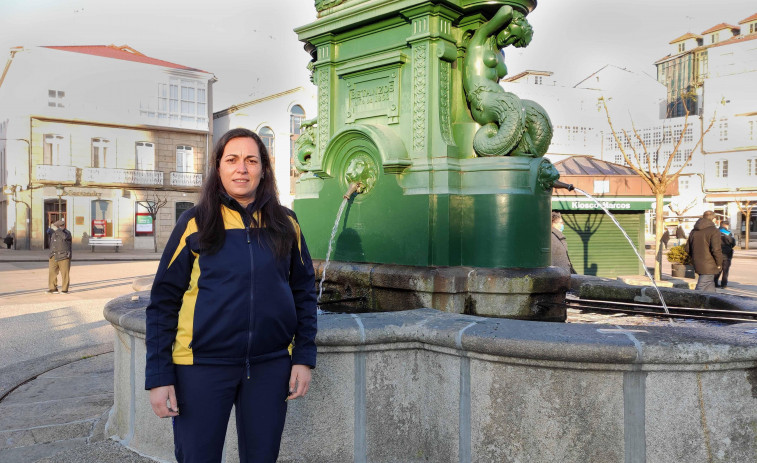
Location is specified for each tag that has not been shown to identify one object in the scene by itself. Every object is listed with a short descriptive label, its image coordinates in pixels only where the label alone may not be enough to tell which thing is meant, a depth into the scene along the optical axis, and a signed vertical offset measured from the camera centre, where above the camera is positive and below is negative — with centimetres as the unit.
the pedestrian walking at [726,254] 1511 -73
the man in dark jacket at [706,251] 1055 -46
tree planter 1728 -133
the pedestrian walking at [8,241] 3238 -118
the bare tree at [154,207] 3475 +78
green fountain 458 +43
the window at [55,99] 3381 +686
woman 218 -37
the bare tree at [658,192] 1641 +106
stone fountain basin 275 -83
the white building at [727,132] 4347 +691
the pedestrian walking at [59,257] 1310 -82
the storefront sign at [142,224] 3550 -22
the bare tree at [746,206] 3873 +136
